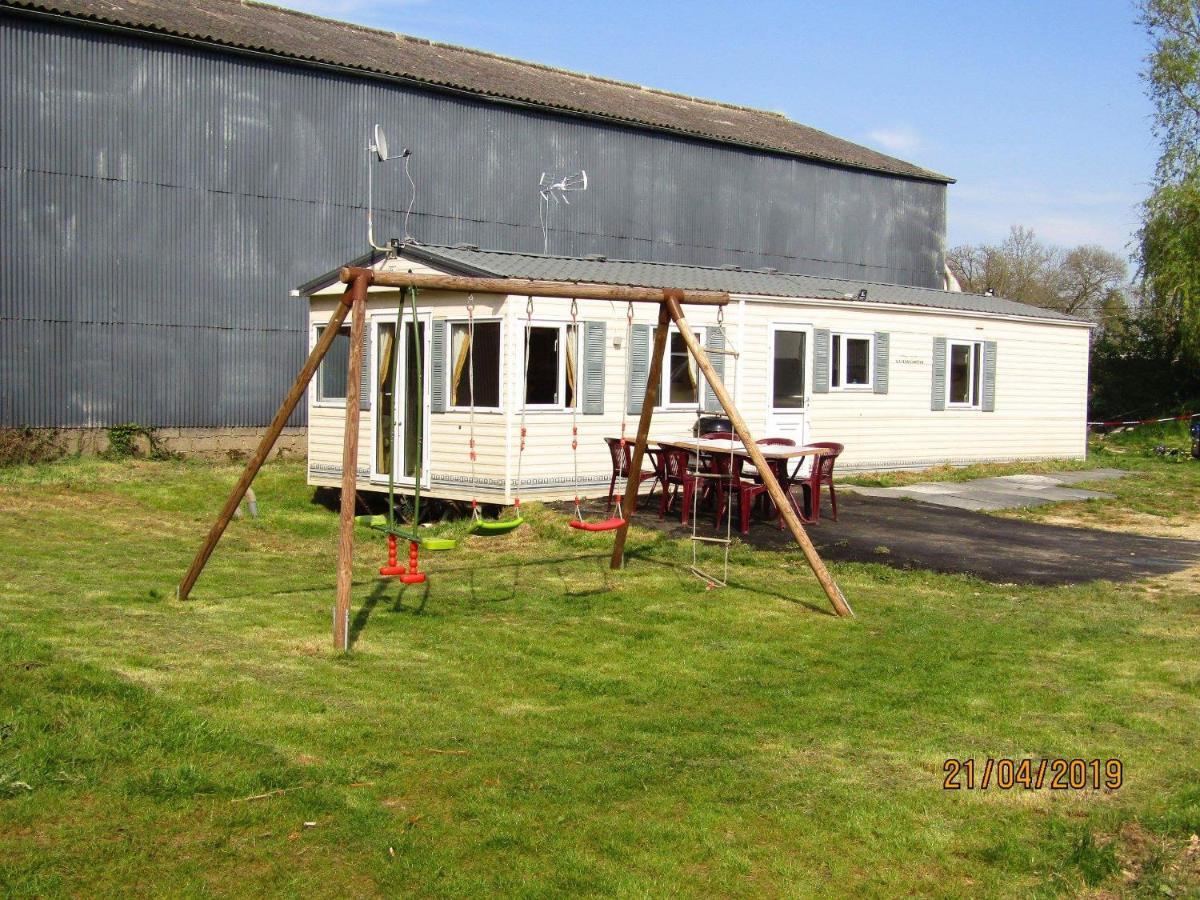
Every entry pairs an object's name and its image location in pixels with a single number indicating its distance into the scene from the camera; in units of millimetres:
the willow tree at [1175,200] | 28500
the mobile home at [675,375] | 14367
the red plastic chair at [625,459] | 12250
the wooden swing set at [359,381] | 7859
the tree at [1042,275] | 47750
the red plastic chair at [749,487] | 12391
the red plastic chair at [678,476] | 12867
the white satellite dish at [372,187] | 21289
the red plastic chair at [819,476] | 13042
